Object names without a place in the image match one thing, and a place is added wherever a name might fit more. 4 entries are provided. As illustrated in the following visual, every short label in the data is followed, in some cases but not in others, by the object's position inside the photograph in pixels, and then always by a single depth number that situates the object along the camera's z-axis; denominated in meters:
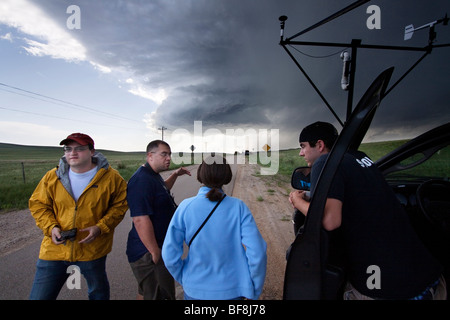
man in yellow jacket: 1.99
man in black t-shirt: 1.20
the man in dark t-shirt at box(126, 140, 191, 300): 1.94
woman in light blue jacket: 1.56
